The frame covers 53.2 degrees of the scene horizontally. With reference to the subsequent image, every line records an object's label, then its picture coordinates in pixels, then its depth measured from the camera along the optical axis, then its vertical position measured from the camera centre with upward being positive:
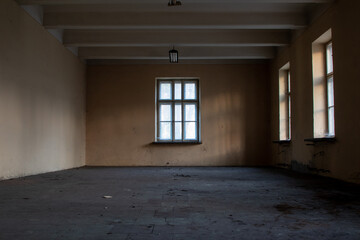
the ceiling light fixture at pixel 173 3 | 5.46 +2.08
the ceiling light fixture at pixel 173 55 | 8.71 +2.03
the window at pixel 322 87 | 7.16 +1.04
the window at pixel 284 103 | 9.89 +0.97
